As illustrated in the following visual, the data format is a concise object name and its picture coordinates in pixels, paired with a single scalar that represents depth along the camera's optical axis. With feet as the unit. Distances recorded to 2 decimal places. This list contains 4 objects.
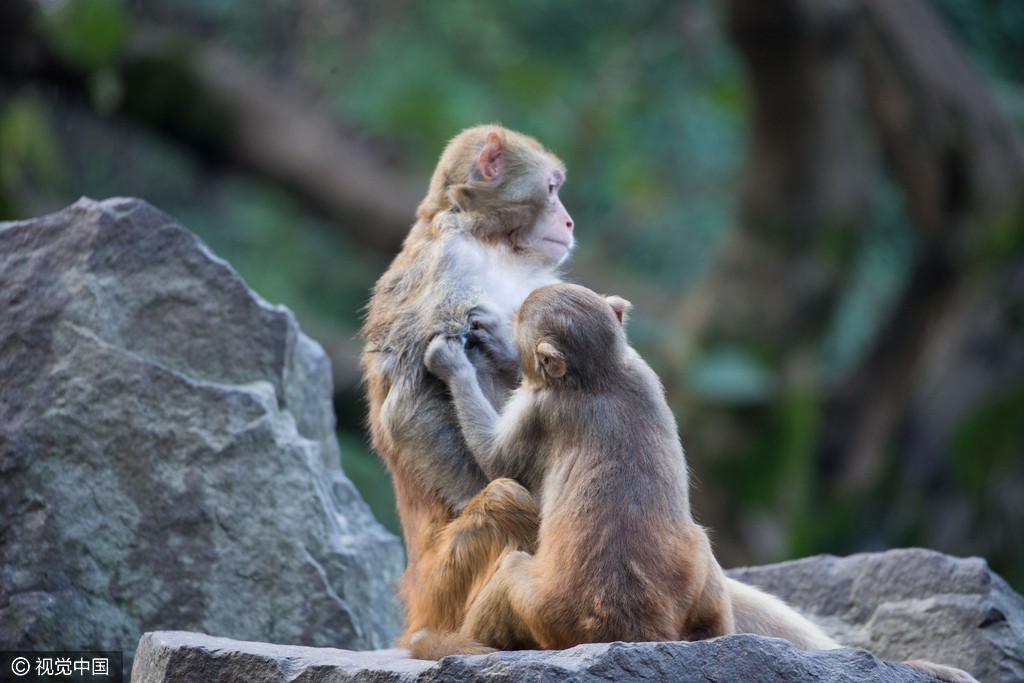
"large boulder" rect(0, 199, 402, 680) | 38.81
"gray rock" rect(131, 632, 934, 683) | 27.48
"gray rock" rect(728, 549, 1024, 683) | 39.60
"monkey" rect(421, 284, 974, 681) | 30.40
